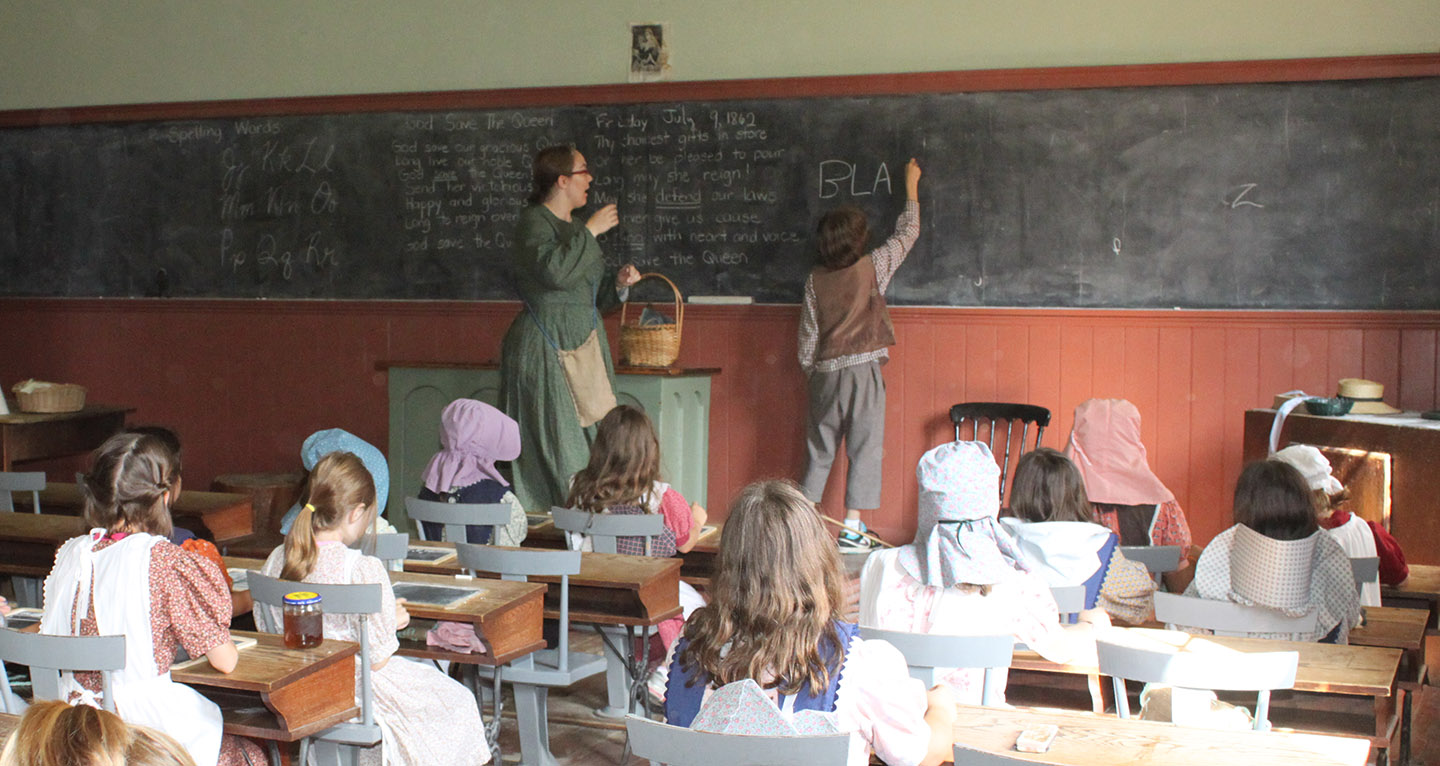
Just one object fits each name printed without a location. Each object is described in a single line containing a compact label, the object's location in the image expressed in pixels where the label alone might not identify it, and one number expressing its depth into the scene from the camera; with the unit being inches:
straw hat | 177.0
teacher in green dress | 197.6
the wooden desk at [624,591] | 116.9
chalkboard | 207.6
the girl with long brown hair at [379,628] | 104.5
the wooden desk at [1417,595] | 130.5
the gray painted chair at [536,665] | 113.8
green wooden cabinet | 216.7
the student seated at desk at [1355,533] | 130.0
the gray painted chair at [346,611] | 96.9
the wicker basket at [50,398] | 224.4
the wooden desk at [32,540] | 134.9
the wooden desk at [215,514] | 155.9
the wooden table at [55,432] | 211.9
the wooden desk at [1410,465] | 153.9
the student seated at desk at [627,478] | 140.6
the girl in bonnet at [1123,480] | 165.2
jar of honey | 93.9
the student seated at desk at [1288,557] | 113.9
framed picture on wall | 242.5
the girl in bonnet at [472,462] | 150.5
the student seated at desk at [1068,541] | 119.4
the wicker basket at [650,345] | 217.9
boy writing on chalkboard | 218.7
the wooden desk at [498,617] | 103.3
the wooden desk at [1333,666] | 87.4
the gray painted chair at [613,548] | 133.9
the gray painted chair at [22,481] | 162.6
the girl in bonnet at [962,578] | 98.3
